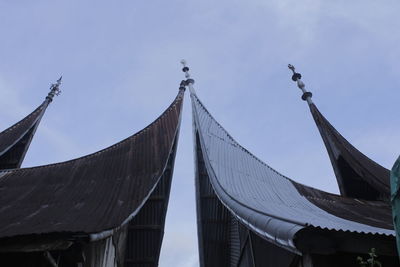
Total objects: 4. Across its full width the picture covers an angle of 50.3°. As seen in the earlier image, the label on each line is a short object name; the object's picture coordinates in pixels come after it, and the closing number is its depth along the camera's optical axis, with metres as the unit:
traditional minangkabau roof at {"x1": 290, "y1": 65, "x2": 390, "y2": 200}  8.42
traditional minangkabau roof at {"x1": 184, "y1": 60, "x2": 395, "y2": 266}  3.25
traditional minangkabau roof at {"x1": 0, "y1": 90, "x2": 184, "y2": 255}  4.93
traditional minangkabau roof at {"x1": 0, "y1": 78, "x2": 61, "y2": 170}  11.95
